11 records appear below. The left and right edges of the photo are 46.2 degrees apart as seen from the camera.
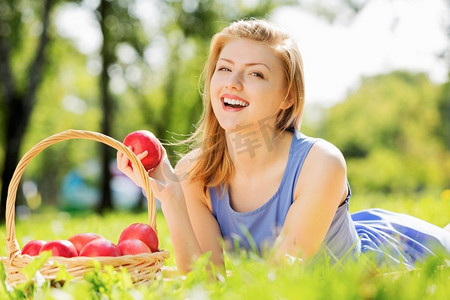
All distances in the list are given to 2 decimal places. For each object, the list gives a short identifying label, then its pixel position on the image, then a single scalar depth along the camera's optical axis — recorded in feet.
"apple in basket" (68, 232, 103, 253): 8.46
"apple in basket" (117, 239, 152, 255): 7.72
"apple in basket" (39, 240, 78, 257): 7.66
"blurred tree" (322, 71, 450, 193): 124.57
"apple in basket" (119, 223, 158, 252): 8.03
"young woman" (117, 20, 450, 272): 8.60
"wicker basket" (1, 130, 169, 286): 6.84
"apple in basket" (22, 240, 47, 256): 8.16
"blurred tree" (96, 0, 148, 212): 44.21
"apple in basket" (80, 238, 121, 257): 7.44
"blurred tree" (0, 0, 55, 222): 32.12
